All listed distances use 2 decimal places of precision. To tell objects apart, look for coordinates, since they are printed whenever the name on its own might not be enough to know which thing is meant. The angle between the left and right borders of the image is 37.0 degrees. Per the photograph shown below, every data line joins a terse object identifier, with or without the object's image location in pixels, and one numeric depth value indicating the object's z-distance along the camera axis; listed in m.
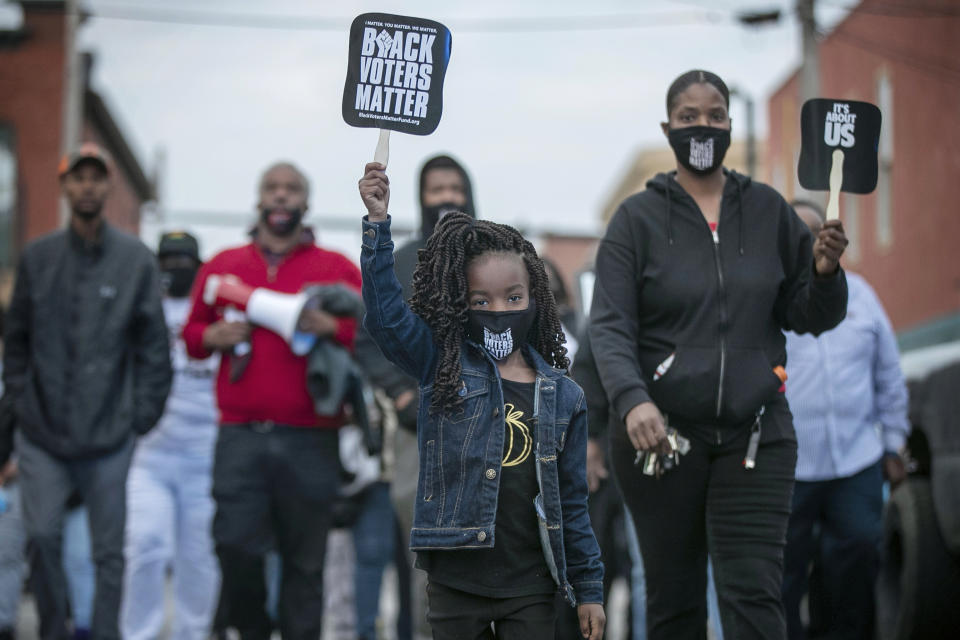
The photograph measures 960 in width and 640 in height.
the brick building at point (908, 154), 19.25
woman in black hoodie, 4.75
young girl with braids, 4.11
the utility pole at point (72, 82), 20.33
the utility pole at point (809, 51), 17.64
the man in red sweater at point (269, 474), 6.46
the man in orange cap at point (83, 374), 6.48
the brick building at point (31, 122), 28.52
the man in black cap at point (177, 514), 7.78
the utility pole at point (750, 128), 26.58
